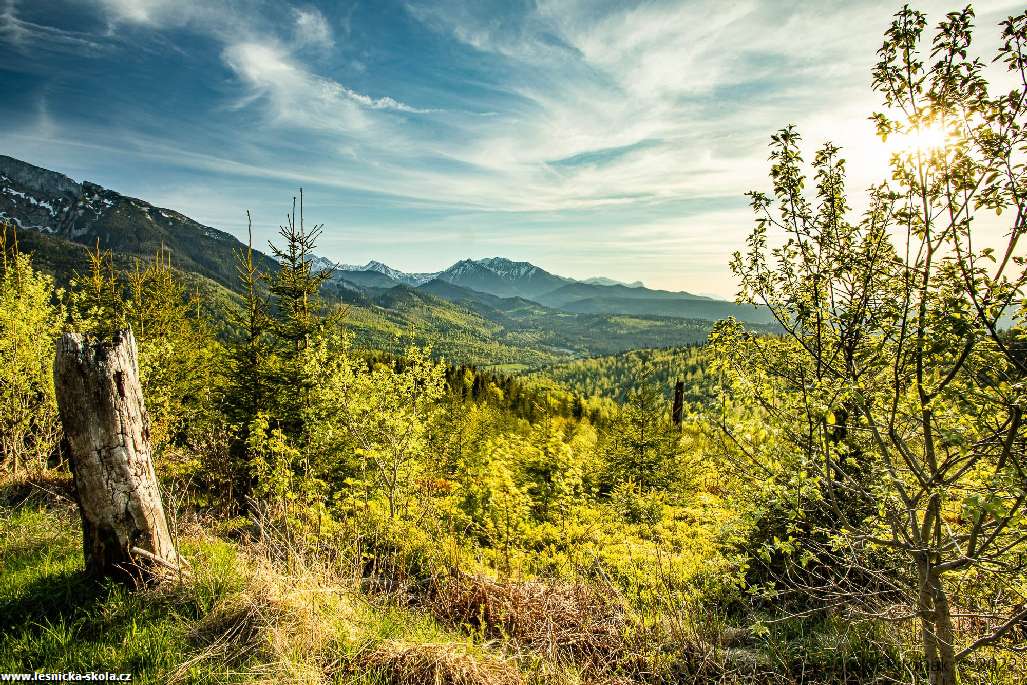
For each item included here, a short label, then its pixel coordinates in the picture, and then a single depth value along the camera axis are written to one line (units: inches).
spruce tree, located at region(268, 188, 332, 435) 523.5
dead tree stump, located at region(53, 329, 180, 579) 165.5
